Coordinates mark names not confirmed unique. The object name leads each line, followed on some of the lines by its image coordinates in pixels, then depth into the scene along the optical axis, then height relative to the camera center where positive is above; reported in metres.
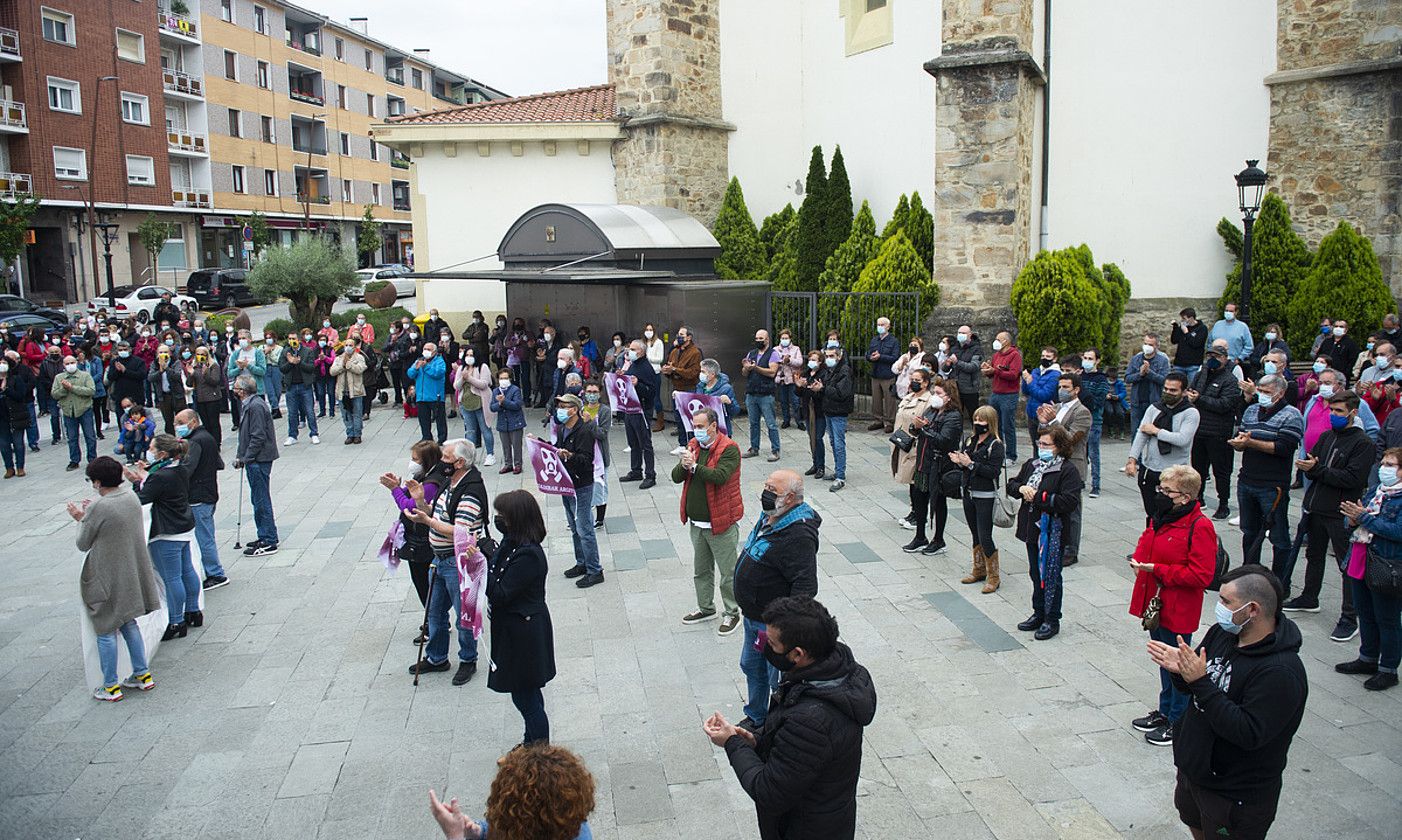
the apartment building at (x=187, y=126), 39.78 +8.56
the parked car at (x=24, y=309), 30.19 +0.03
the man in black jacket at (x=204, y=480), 8.59 -1.51
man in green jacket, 14.45 -1.29
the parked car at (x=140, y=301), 34.34 +0.23
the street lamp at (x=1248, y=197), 12.32 +1.16
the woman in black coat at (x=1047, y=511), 7.00 -1.57
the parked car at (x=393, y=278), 42.69 +1.07
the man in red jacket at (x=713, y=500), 7.39 -1.52
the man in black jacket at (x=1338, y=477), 6.98 -1.36
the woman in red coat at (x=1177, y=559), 5.46 -1.51
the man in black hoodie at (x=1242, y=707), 3.69 -1.57
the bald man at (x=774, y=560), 5.69 -1.52
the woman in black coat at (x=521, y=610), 5.41 -1.71
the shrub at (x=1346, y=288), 14.23 -0.03
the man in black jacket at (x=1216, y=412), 9.32 -1.18
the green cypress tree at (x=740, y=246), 20.64 +1.05
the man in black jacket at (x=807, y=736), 3.47 -1.57
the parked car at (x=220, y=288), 37.97 +0.70
